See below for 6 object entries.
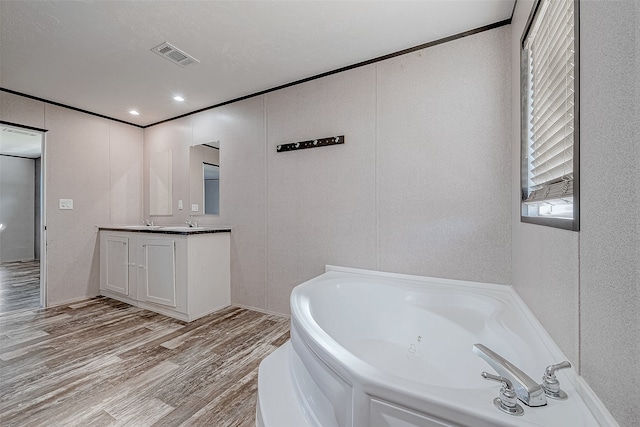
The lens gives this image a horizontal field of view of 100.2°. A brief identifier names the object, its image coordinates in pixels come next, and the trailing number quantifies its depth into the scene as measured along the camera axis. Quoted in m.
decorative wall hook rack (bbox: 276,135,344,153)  2.42
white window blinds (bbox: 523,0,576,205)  0.95
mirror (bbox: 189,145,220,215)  3.27
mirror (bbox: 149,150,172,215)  3.72
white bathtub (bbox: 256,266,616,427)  0.71
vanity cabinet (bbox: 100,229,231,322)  2.70
